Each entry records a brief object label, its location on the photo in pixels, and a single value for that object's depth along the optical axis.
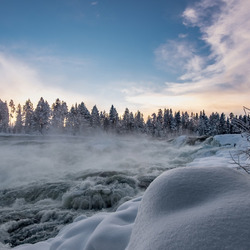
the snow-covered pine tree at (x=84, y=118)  64.44
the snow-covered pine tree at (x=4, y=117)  65.50
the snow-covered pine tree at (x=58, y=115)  68.38
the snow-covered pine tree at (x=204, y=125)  67.31
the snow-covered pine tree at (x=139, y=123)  73.38
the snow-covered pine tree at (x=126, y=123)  71.69
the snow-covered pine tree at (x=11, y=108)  78.44
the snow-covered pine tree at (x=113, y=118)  68.62
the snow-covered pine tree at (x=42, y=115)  59.00
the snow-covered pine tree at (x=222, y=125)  63.88
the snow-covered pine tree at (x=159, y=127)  75.44
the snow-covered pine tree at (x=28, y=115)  63.69
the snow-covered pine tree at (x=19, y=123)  70.56
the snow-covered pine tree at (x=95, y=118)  66.71
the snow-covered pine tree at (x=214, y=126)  64.70
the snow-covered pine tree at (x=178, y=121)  76.62
